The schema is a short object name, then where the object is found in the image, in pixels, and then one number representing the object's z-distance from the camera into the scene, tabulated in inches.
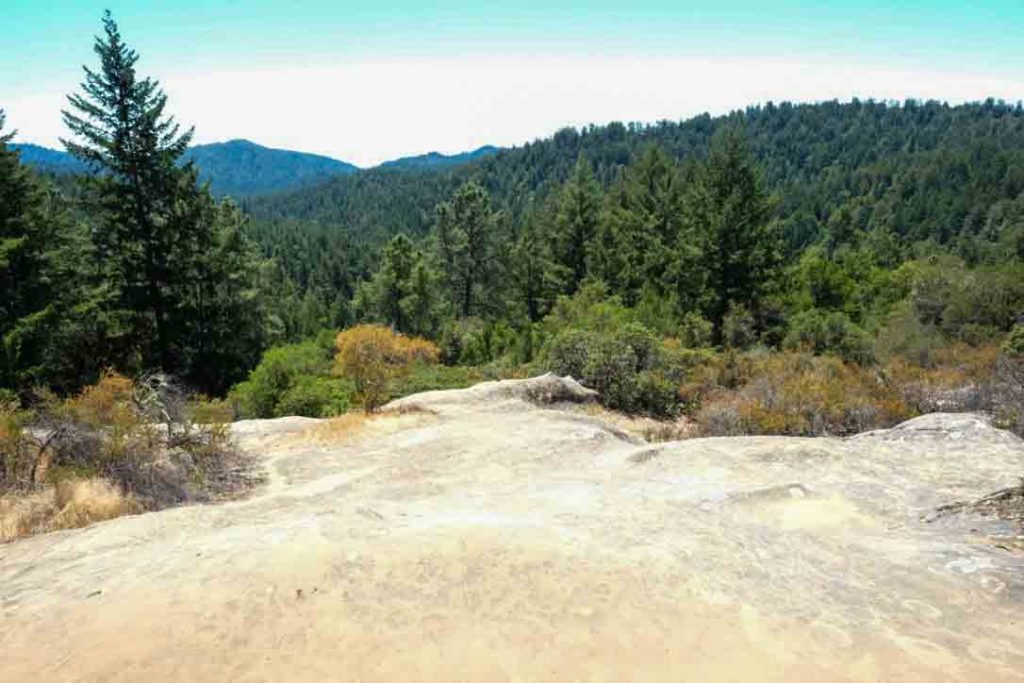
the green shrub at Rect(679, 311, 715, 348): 1070.4
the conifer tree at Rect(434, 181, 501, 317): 1800.0
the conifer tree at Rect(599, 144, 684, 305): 1539.1
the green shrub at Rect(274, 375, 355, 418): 779.4
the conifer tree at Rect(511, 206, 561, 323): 1884.8
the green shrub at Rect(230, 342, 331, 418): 818.8
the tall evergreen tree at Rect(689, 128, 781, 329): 1262.3
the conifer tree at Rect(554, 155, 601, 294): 1734.7
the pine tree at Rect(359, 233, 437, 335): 1648.6
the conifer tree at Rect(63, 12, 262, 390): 956.0
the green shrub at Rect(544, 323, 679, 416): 703.7
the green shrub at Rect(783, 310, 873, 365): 977.5
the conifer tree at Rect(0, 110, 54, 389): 829.2
